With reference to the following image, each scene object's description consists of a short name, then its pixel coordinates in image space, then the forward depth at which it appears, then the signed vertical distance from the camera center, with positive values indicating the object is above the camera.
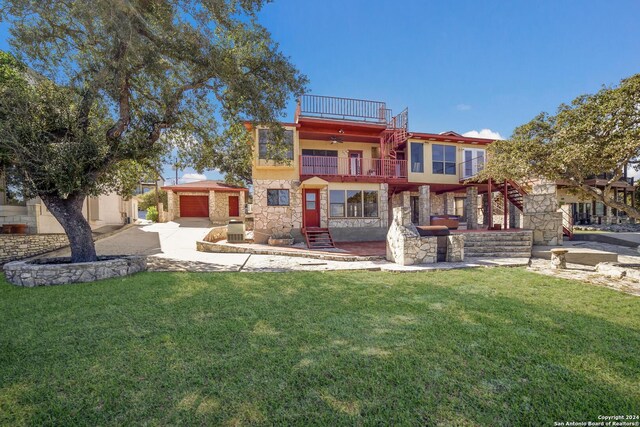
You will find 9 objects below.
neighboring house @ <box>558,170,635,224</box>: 21.79 +0.02
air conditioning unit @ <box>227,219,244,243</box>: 13.58 -0.88
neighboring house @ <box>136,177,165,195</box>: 37.86 +4.01
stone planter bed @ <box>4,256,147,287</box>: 6.20 -1.35
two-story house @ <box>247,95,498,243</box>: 13.52 +2.52
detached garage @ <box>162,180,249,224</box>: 22.22 +1.26
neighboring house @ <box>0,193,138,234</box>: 10.93 +0.12
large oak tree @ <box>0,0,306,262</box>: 6.28 +4.05
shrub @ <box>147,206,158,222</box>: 25.66 +0.21
